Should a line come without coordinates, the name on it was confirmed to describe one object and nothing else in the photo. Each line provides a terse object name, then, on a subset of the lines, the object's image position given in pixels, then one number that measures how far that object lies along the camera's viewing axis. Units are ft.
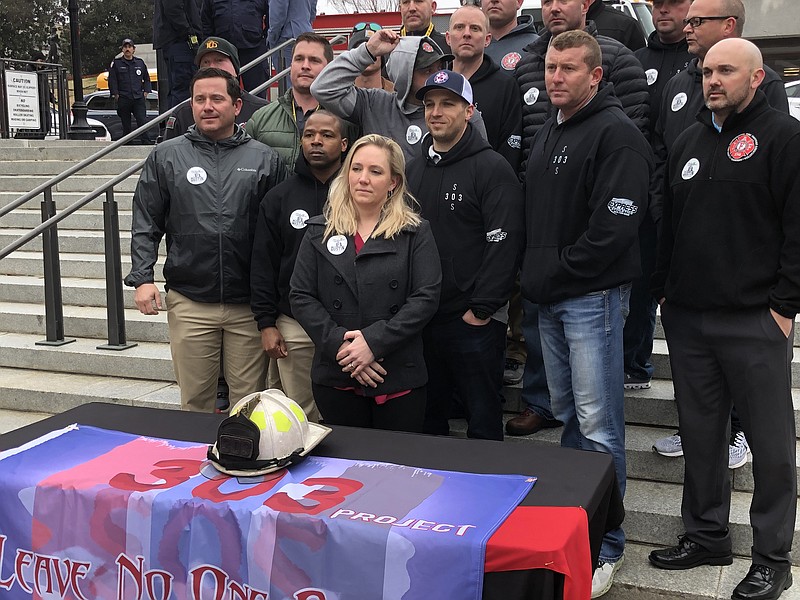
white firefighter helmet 9.07
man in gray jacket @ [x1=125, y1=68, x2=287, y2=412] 14.42
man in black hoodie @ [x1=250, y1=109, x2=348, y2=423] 13.82
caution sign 42.91
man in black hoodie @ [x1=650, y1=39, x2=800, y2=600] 11.02
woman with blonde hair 11.98
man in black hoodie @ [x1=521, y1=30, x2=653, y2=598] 11.80
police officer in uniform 44.65
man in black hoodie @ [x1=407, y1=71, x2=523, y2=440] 12.84
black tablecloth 7.73
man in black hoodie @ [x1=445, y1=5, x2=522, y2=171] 15.08
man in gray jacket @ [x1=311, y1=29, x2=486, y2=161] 14.38
